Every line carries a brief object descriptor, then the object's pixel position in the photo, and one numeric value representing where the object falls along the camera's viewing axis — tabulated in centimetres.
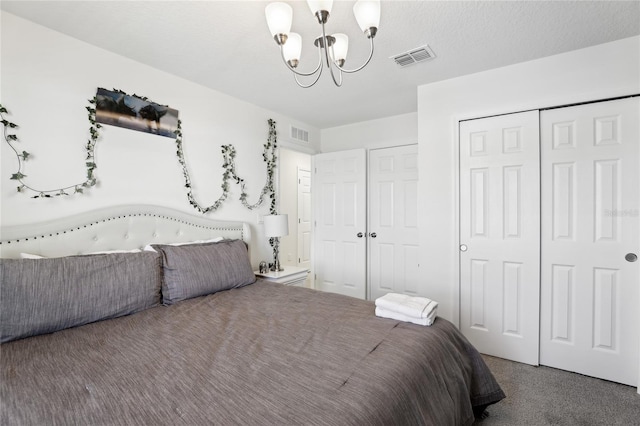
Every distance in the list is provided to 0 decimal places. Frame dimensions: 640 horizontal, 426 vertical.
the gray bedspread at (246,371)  92
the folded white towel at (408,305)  161
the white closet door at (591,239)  212
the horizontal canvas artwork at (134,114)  217
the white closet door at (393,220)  364
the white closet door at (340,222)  392
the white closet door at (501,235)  242
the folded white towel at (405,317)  160
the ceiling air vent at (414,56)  221
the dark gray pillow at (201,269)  201
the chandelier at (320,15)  133
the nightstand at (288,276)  302
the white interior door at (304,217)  551
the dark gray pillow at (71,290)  139
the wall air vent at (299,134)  392
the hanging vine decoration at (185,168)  180
